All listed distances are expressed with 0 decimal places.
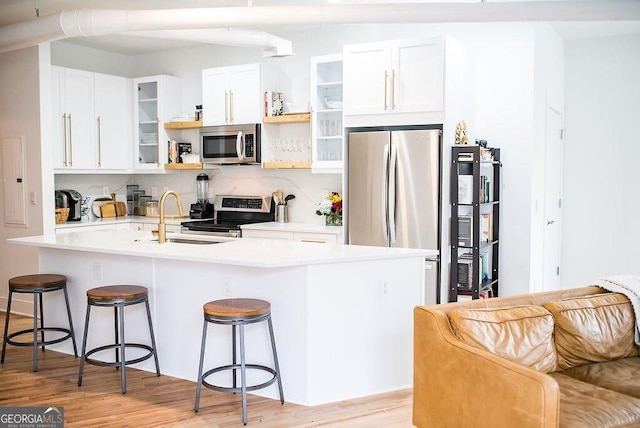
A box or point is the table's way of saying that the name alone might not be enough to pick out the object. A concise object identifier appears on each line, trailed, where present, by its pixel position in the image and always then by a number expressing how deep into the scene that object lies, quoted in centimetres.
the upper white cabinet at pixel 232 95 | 616
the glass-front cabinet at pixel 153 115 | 691
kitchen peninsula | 370
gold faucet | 447
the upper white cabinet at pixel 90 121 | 635
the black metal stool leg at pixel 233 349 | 380
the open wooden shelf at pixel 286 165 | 597
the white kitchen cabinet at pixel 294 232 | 560
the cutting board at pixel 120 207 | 720
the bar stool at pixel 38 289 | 436
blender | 673
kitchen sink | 503
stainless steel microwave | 620
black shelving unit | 497
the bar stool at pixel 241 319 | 342
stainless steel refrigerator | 501
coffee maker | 652
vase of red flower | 589
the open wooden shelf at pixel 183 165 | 668
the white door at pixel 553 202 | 602
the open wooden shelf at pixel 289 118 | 594
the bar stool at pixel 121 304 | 390
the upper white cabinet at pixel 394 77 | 498
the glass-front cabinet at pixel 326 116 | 580
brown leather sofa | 253
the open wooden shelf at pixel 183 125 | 659
